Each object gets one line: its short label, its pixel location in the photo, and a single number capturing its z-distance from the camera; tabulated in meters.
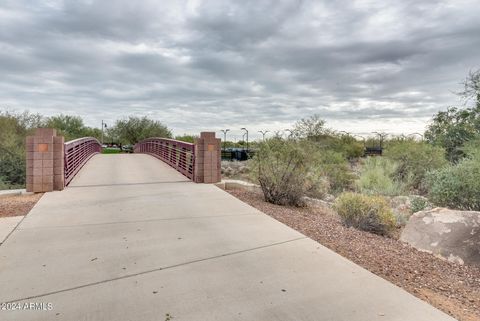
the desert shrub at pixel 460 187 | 7.95
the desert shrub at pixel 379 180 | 12.21
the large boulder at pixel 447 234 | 4.98
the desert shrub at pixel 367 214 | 6.48
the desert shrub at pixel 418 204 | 8.29
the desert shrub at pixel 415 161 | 14.80
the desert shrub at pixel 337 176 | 14.35
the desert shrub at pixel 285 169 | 8.69
